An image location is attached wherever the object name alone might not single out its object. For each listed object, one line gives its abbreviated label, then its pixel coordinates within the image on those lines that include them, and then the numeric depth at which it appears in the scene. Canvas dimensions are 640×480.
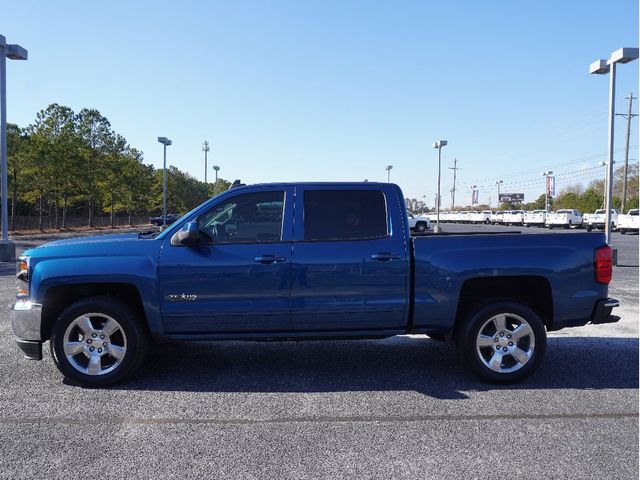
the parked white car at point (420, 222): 35.74
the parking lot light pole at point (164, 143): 32.81
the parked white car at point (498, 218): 69.55
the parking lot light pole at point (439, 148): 33.59
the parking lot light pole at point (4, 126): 15.33
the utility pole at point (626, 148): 49.75
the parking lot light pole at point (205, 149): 79.91
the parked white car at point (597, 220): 41.22
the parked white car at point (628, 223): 37.86
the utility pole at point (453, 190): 113.88
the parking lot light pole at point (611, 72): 13.38
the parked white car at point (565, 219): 47.41
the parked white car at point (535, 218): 53.59
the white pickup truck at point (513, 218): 60.83
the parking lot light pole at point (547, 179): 77.01
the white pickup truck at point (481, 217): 75.88
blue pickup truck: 4.63
